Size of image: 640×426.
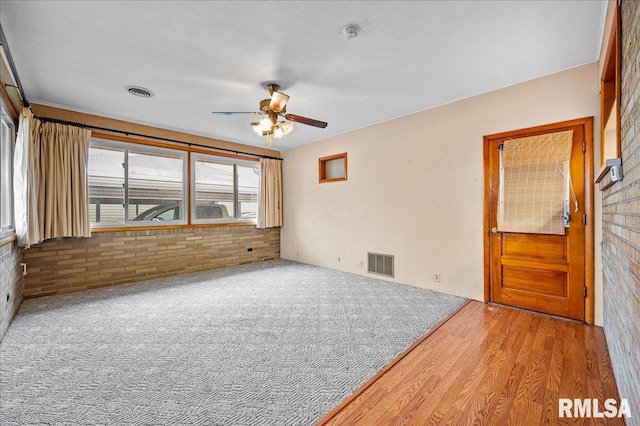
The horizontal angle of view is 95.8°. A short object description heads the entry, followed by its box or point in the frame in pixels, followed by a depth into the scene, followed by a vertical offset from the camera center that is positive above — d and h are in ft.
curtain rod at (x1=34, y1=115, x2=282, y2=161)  12.31 +4.03
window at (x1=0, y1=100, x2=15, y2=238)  9.43 +1.41
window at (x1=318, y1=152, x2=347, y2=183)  17.09 +2.73
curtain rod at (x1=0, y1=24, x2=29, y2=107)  7.58 +4.54
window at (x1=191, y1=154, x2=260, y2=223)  17.37 +1.54
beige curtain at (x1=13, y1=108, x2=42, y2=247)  9.99 +1.03
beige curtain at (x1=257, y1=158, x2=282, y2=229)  19.77 +1.28
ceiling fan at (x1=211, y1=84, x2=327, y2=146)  9.88 +3.53
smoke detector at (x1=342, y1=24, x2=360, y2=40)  7.27 +4.64
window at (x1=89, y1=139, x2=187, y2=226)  13.94 +1.52
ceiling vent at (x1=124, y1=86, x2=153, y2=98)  10.90 +4.73
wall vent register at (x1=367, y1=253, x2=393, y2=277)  14.66 -2.73
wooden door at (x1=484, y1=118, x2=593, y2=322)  9.19 -1.49
